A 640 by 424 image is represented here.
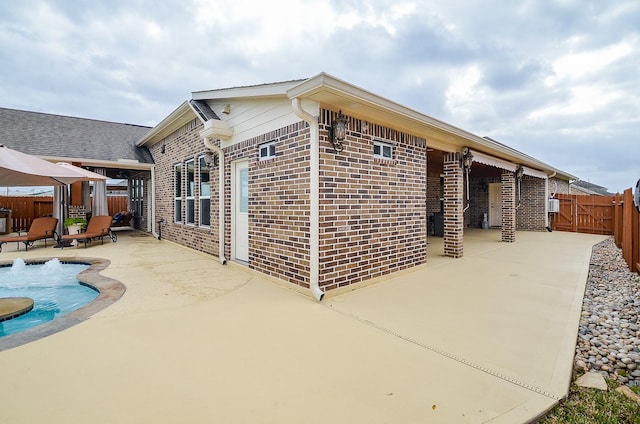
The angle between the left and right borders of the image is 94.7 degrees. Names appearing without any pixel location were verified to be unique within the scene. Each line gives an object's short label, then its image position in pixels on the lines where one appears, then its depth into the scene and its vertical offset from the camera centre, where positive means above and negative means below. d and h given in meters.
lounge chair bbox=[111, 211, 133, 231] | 14.76 -0.62
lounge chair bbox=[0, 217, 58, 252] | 8.69 -0.72
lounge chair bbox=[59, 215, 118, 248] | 9.06 -0.69
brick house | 4.21 +0.54
